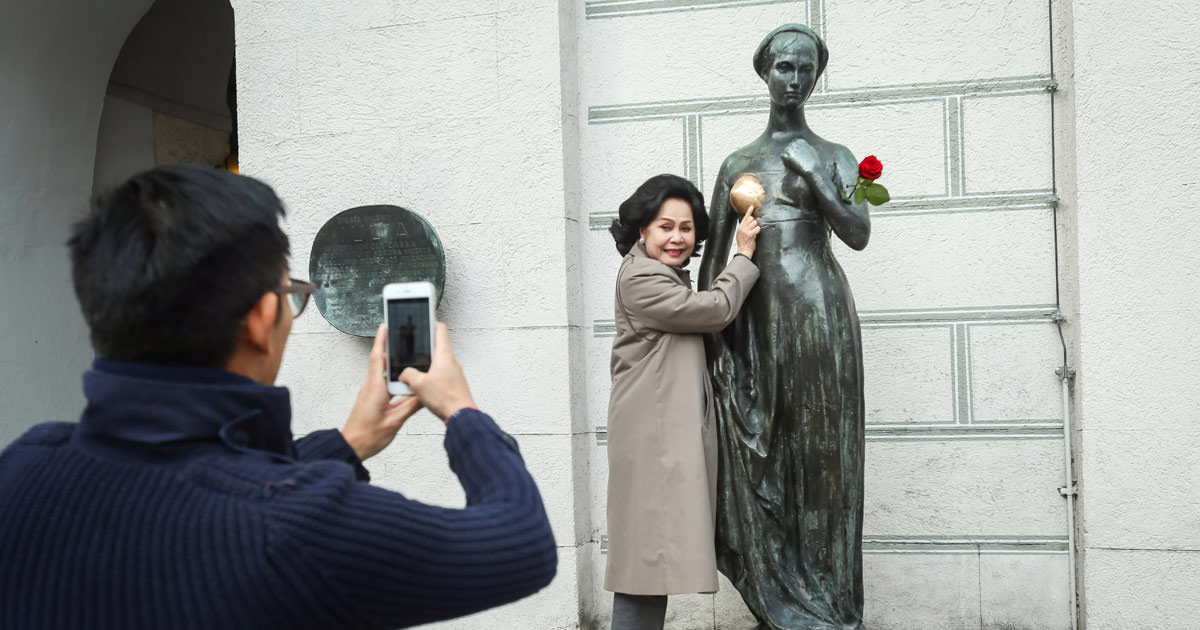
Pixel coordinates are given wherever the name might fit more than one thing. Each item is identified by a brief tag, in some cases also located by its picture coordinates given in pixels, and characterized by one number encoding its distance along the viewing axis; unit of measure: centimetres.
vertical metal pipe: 463
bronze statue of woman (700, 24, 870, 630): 349
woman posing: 349
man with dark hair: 110
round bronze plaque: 500
